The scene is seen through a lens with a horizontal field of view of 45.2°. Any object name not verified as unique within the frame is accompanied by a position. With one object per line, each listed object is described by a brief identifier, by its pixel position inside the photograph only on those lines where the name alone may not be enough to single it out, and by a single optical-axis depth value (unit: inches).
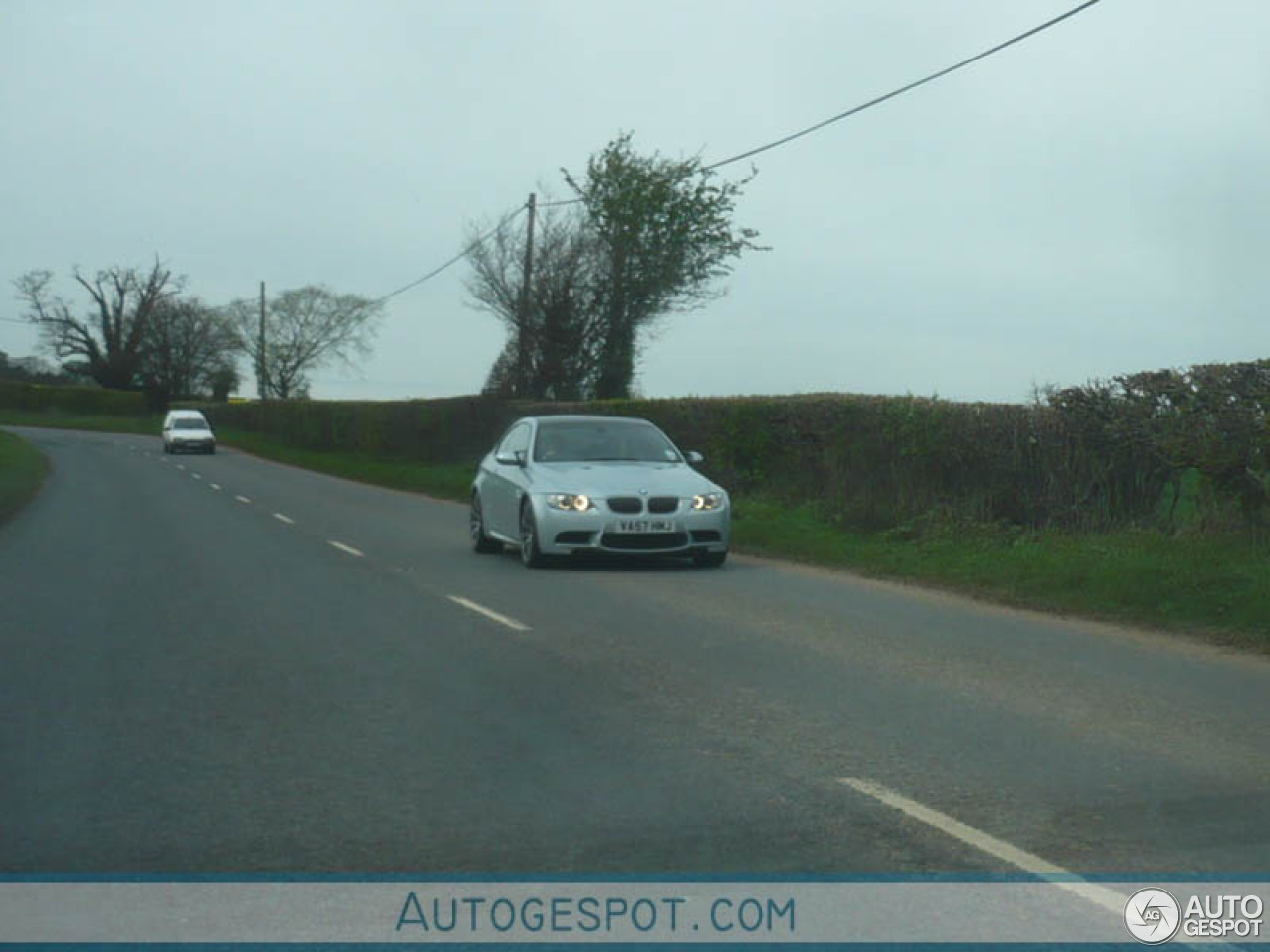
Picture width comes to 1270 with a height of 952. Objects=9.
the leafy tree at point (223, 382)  4244.6
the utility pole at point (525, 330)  1525.6
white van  2212.1
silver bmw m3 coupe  605.9
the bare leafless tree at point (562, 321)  1692.9
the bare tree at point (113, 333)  4200.3
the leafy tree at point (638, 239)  1723.7
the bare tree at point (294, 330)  4751.5
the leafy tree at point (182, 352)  4274.1
